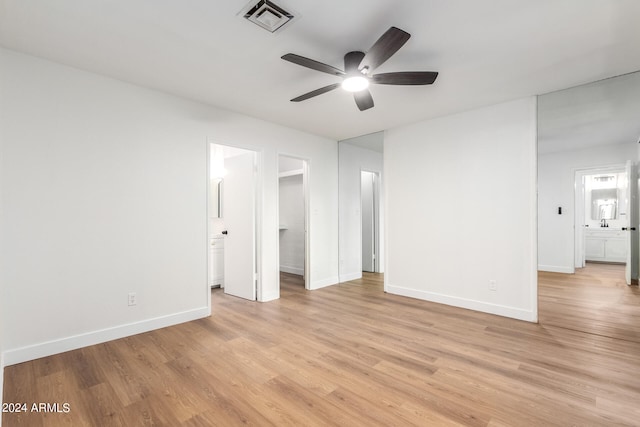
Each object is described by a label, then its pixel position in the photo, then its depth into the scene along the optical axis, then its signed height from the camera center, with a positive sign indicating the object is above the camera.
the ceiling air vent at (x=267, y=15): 1.84 +1.29
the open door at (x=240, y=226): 4.18 -0.20
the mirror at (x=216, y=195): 5.11 +0.29
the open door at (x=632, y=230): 3.20 -0.22
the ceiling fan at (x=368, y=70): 1.92 +1.08
